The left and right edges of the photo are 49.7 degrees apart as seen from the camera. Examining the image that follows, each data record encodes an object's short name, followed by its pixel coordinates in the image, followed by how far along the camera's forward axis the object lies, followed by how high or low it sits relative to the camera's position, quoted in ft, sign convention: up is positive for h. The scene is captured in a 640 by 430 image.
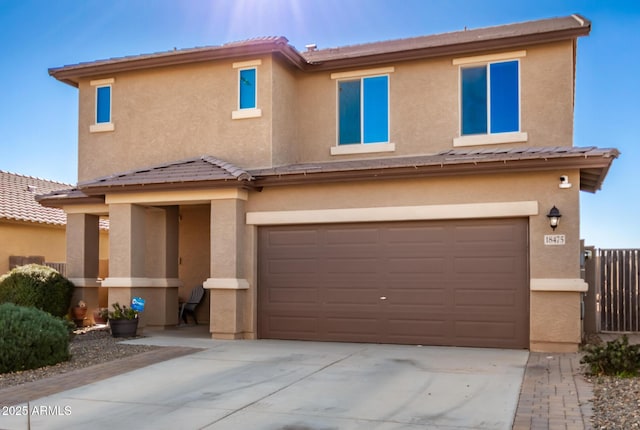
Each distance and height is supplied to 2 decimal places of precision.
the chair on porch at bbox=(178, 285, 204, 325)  59.57 -5.91
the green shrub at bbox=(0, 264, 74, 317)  53.36 -4.26
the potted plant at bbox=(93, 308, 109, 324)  50.85 -6.22
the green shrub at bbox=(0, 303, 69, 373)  35.84 -5.58
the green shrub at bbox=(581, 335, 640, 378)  31.78 -5.70
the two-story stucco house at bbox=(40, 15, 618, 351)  42.19 +3.50
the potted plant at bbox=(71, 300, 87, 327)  57.36 -6.45
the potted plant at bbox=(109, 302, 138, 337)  48.03 -6.05
